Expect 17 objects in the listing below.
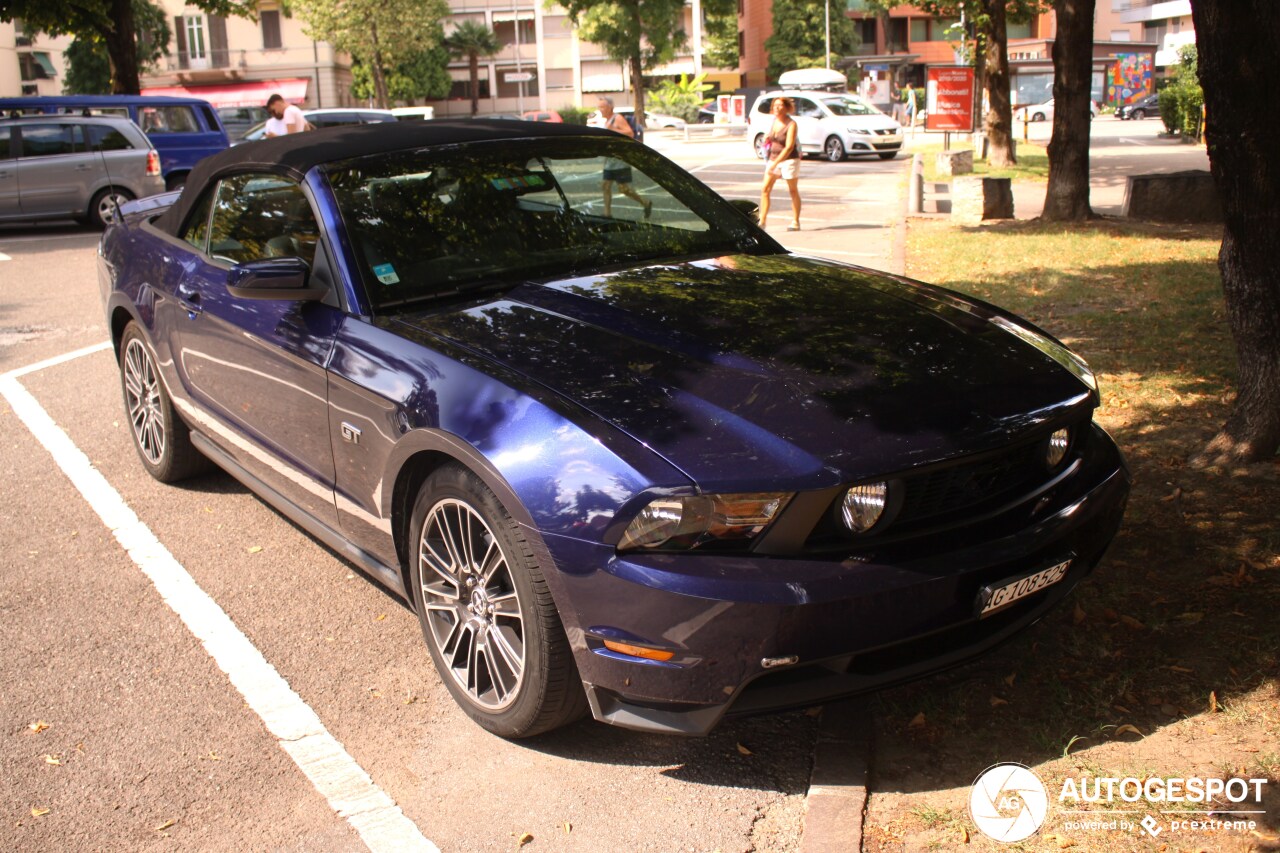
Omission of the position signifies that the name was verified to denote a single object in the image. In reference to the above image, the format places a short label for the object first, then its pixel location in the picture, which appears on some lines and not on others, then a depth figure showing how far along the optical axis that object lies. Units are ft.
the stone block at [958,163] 73.51
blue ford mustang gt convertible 9.44
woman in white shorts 50.57
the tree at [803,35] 265.13
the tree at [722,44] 292.61
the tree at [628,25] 184.44
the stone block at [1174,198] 44.68
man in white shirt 58.13
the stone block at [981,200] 48.26
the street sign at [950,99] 86.84
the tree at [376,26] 190.70
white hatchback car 95.40
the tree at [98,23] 74.33
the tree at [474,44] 271.49
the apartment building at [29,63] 197.36
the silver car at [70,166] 54.34
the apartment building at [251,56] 221.66
